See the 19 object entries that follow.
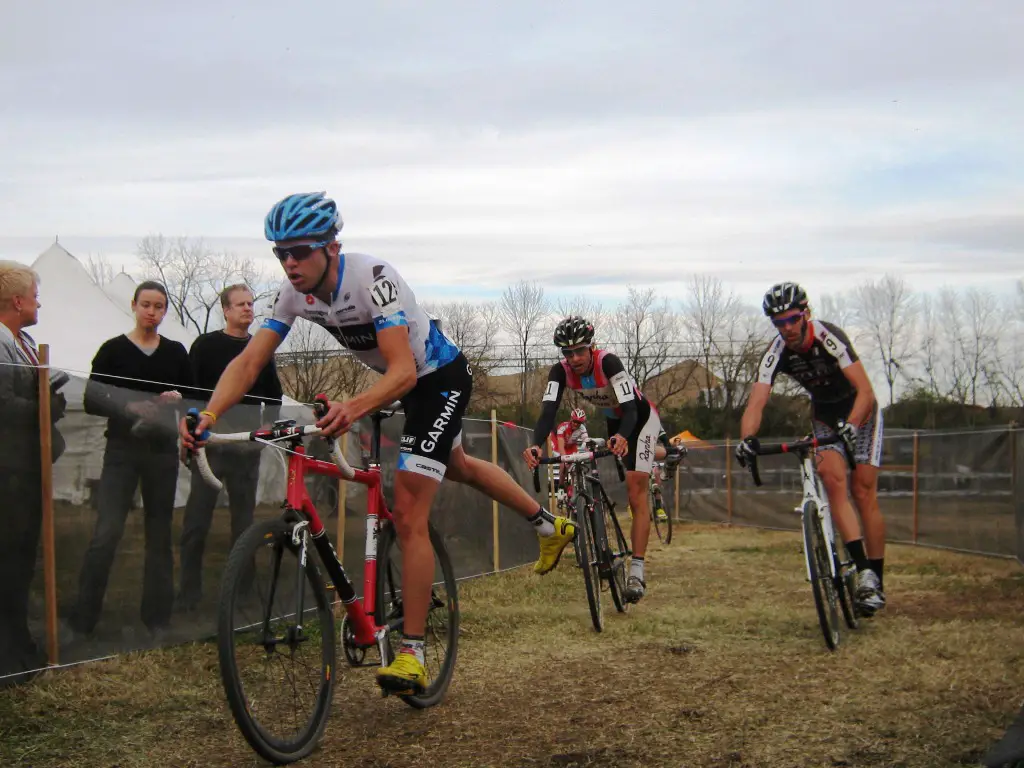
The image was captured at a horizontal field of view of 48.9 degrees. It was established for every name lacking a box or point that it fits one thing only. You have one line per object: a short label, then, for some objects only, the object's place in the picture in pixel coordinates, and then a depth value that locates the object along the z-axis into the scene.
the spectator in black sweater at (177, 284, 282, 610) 6.37
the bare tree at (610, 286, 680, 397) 57.22
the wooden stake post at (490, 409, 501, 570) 11.09
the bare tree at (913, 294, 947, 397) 55.94
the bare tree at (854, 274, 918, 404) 57.97
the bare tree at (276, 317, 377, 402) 34.66
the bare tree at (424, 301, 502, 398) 48.10
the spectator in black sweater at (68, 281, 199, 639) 5.66
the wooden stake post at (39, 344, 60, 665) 5.27
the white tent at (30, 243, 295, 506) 5.57
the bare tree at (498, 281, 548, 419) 52.05
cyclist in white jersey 4.30
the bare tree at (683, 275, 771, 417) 56.38
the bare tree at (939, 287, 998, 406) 55.03
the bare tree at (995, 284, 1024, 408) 51.30
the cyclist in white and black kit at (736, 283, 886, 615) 6.95
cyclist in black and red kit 7.84
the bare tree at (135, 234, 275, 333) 43.62
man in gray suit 5.00
